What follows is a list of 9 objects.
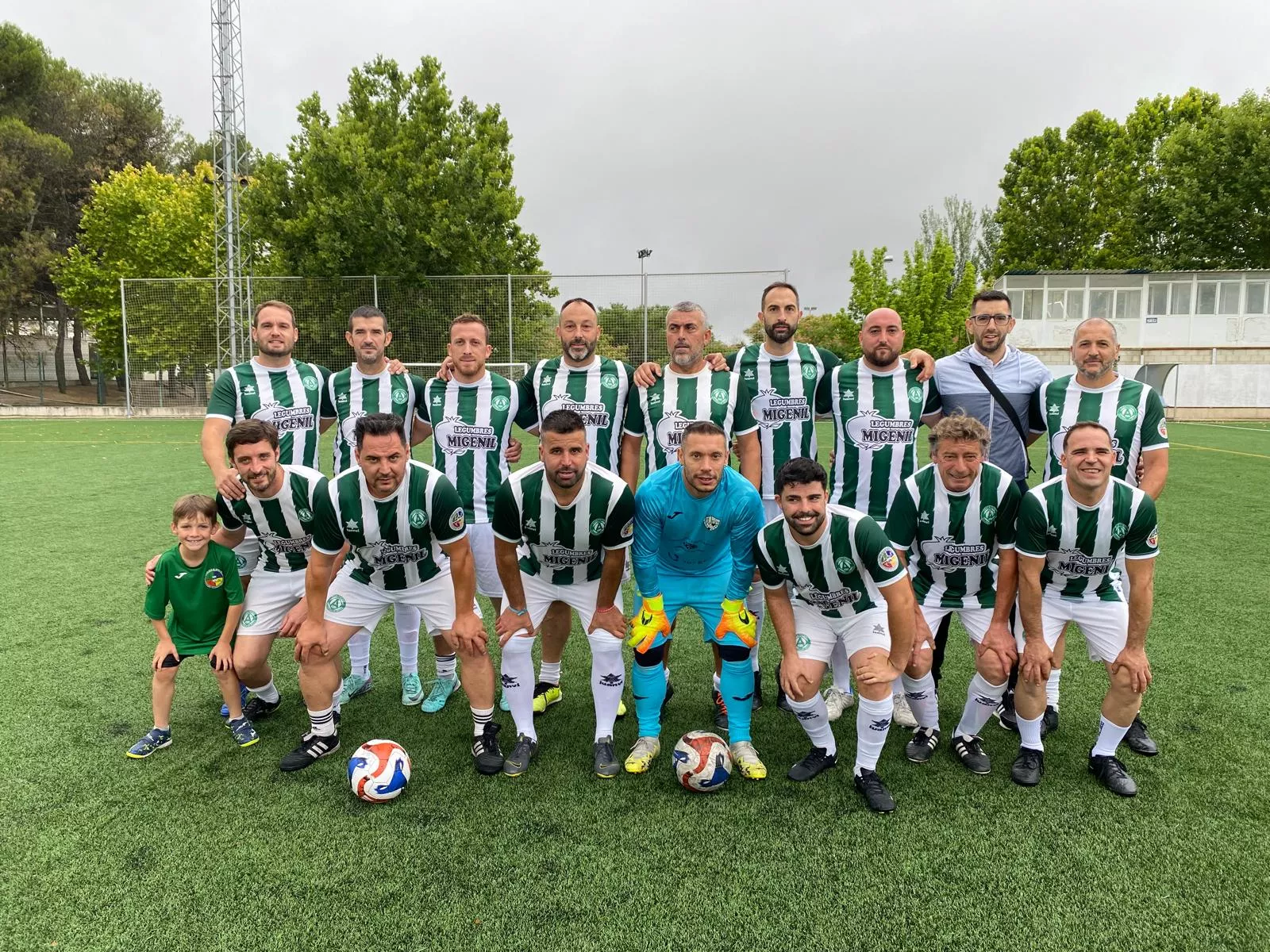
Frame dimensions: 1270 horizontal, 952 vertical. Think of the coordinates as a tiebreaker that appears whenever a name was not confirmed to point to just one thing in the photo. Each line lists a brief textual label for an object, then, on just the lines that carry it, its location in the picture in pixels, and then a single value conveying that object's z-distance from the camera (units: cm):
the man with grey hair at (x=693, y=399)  376
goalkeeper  321
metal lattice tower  1838
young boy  334
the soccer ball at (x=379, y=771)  289
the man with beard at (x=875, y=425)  381
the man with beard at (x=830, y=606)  293
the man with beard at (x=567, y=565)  320
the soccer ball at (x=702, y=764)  298
